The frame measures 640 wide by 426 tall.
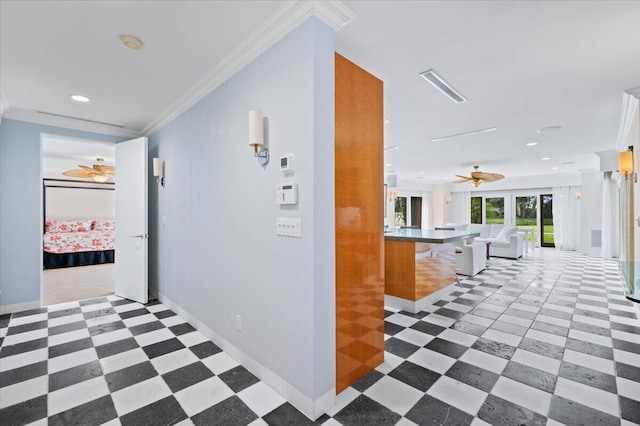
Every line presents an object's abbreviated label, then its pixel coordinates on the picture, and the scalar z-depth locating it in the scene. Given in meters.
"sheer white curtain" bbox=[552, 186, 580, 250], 9.64
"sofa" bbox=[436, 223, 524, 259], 7.56
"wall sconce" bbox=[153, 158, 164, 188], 3.76
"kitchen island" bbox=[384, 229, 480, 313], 3.54
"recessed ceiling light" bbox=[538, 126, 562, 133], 4.43
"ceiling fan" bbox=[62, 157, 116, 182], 6.61
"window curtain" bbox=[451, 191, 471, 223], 12.05
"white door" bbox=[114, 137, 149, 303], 3.91
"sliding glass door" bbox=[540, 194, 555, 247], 10.29
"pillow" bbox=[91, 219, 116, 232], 8.26
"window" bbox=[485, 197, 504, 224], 11.36
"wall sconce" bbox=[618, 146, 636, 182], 3.93
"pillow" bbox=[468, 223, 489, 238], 8.53
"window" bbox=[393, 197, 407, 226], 11.80
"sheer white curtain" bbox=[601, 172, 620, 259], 7.51
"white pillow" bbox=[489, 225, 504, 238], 8.34
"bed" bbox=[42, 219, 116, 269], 6.55
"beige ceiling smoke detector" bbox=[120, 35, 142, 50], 2.13
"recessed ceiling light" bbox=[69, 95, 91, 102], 3.21
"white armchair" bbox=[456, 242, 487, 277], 5.46
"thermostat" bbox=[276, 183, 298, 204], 1.81
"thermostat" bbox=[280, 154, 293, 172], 1.86
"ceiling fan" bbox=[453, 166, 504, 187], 6.66
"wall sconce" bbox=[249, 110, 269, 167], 2.00
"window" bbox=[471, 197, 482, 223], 11.89
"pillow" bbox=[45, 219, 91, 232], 7.69
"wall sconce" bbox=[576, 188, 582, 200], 9.37
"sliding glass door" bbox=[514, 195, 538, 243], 10.61
